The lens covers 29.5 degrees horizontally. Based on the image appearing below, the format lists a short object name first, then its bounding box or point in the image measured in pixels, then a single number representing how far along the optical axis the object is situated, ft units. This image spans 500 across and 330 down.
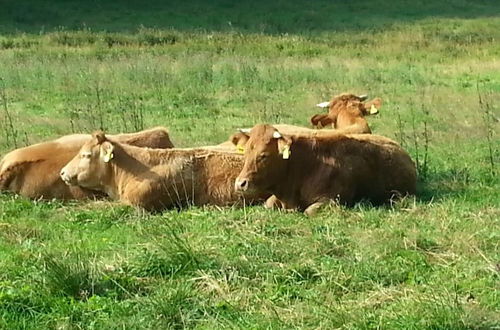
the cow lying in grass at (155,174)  35.14
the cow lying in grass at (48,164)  37.32
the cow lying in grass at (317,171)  34.50
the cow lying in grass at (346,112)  42.60
